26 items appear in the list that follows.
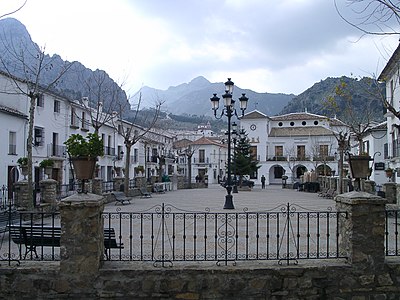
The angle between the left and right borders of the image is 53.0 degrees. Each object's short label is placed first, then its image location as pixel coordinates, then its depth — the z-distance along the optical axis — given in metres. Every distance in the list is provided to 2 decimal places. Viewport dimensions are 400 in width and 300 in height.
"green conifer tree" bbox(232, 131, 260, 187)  37.81
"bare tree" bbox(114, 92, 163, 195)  24.19
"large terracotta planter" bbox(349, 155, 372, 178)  6.55
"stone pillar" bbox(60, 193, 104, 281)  5.93
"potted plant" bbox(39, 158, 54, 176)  18.01
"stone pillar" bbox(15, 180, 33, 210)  13.88
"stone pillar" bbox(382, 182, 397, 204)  16.95
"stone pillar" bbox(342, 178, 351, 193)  22.21
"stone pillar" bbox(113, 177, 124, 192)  25.52
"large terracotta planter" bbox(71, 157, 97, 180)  6.45
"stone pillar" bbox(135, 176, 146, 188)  29.36
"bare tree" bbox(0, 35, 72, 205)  13.76
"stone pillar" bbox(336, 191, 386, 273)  6.18
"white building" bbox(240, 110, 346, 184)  56.53
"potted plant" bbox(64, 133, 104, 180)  6.46
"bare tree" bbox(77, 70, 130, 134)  24.38
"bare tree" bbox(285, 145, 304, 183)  56.71
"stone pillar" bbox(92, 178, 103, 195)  19.43
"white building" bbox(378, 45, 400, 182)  24.27
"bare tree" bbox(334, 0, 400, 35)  7.18
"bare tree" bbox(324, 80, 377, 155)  16.53
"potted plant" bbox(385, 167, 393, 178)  20.05
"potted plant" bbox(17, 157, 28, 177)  17.56
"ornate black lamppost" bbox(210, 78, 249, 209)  16.66
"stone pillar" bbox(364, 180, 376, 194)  17.58
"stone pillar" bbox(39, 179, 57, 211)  15.25
